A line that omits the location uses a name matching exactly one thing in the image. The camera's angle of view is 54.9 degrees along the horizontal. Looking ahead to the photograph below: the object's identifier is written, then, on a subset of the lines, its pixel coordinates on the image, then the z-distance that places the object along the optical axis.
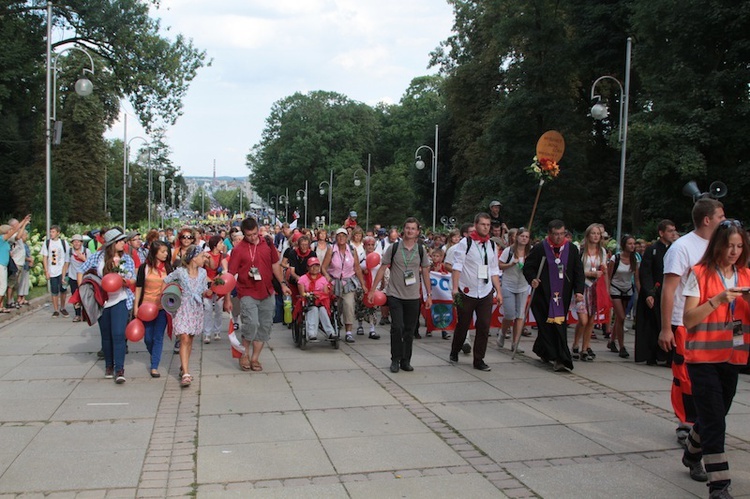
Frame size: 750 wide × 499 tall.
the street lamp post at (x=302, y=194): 81.80
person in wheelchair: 10.79
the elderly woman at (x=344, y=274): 11.86
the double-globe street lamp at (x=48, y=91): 19.70
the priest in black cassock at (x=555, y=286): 9.12
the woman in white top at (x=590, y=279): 10.13
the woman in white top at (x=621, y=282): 10.61
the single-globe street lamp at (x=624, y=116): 19.17
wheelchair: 10.87
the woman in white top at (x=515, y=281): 10.90
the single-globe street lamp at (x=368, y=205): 50.64
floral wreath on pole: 11.59
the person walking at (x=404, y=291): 9.12
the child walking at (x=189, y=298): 8.38
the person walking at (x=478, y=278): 9.24
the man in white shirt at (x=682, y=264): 4.98
